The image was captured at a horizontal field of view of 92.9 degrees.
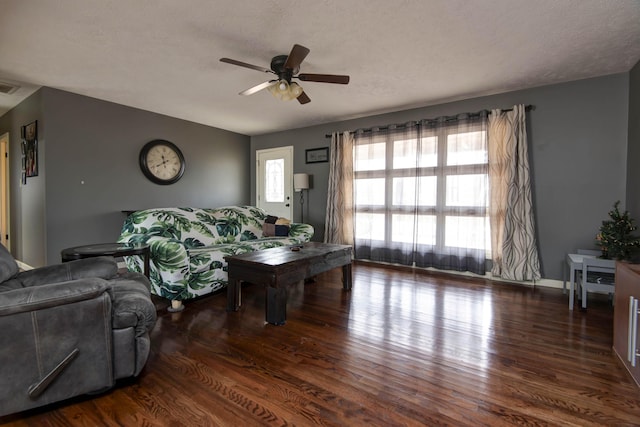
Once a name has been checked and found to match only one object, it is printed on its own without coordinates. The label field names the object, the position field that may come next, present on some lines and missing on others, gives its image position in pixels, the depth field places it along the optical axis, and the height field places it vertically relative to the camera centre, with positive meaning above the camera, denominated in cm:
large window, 392 +21
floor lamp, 527 +46
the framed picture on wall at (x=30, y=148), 379 +73
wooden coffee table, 246 -54
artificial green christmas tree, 262 -22
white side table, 279 -51
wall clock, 456 +69
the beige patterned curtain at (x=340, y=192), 494 +27
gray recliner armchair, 132 -63
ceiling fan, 257 +112
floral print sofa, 277 -41
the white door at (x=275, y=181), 579 +53
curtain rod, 358 +123
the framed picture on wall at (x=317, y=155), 530 +94
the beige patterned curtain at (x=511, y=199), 357 +13
